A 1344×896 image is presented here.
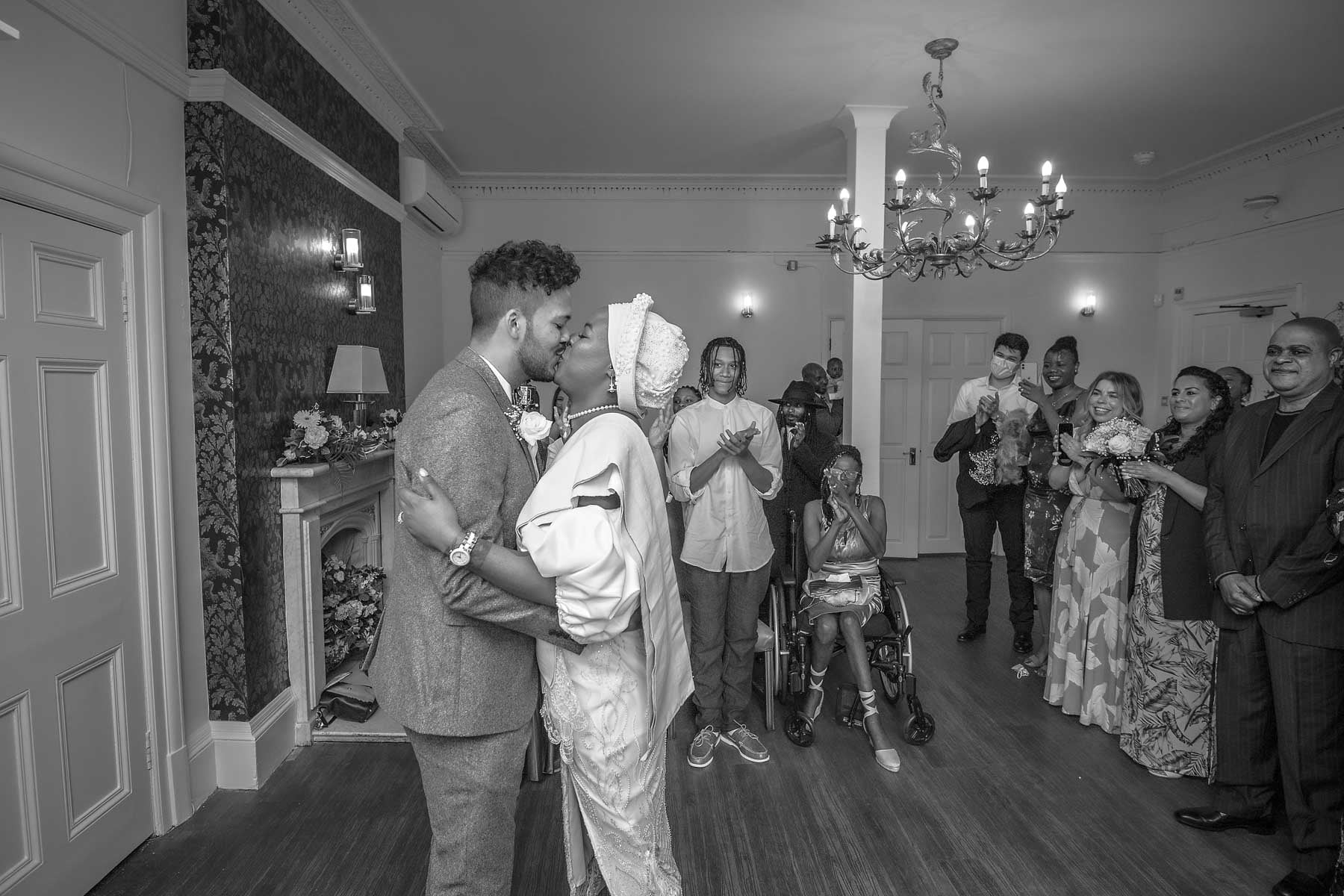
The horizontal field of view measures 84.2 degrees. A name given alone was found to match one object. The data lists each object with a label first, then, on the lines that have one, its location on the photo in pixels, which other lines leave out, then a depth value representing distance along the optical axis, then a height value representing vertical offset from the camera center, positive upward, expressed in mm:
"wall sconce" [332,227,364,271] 3889 +791
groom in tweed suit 1328 -388
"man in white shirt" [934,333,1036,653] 4344 -512
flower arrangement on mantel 3209 -172
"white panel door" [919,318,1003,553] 6781 +203
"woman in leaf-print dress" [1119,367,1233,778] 2809 -772
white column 4711 +491
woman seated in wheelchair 3203 -768
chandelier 3146 +761
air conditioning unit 5160 +1497
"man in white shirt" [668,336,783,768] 3072 -529
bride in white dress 1326 -404
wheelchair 3314 -1178
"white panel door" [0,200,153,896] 1977 -484
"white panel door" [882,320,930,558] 6797 -286
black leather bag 3422 -1394
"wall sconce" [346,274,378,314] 4105 +583
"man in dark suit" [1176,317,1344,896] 2307 -670
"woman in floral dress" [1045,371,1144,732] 3279 -794
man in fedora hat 3918 -346
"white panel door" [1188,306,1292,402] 5711 +474
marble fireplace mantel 3172 -674
